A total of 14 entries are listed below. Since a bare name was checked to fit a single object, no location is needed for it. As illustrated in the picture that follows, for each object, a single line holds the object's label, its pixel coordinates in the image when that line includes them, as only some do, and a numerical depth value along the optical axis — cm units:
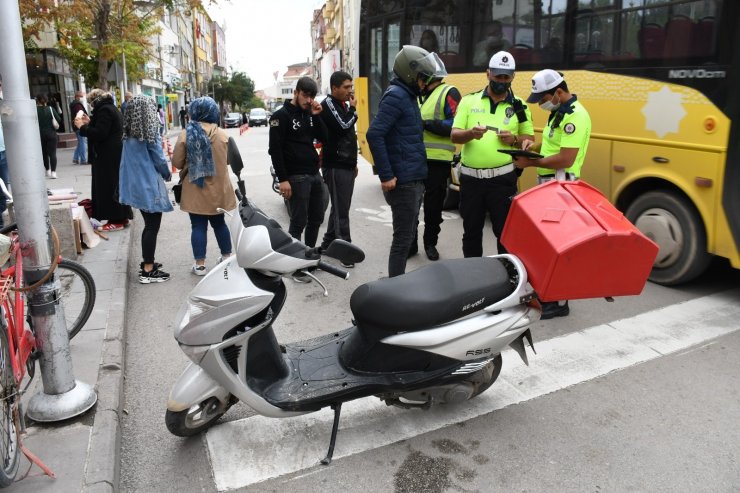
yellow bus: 479
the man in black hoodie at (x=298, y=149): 546
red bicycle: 254
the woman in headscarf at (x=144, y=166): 550
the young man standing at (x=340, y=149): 579
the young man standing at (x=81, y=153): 1469
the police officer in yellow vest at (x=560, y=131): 472
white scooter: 274
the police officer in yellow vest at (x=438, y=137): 575
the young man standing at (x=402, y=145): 441
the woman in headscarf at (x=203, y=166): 533
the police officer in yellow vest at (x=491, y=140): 494
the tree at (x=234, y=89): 8200
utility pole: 276
